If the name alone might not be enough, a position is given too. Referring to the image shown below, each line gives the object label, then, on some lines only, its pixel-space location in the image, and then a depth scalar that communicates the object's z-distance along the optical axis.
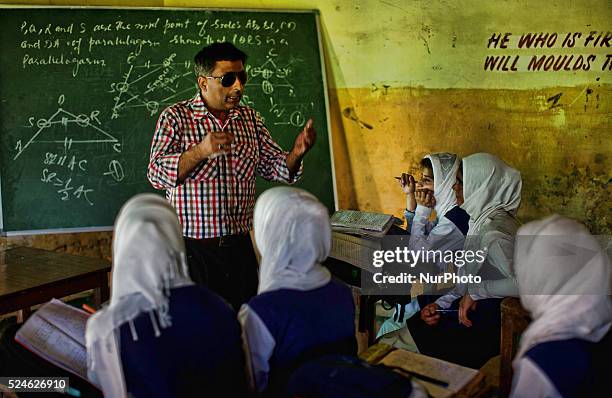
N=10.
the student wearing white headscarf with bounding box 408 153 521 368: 2.69
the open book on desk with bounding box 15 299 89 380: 1.88
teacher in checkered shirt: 2.96
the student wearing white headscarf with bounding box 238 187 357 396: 1.77
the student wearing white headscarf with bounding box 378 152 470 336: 3.16
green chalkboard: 3.80
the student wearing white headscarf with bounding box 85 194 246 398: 1.58
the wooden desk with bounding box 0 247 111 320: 2.52
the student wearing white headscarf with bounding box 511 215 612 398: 1.61
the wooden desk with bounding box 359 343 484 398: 1.69
